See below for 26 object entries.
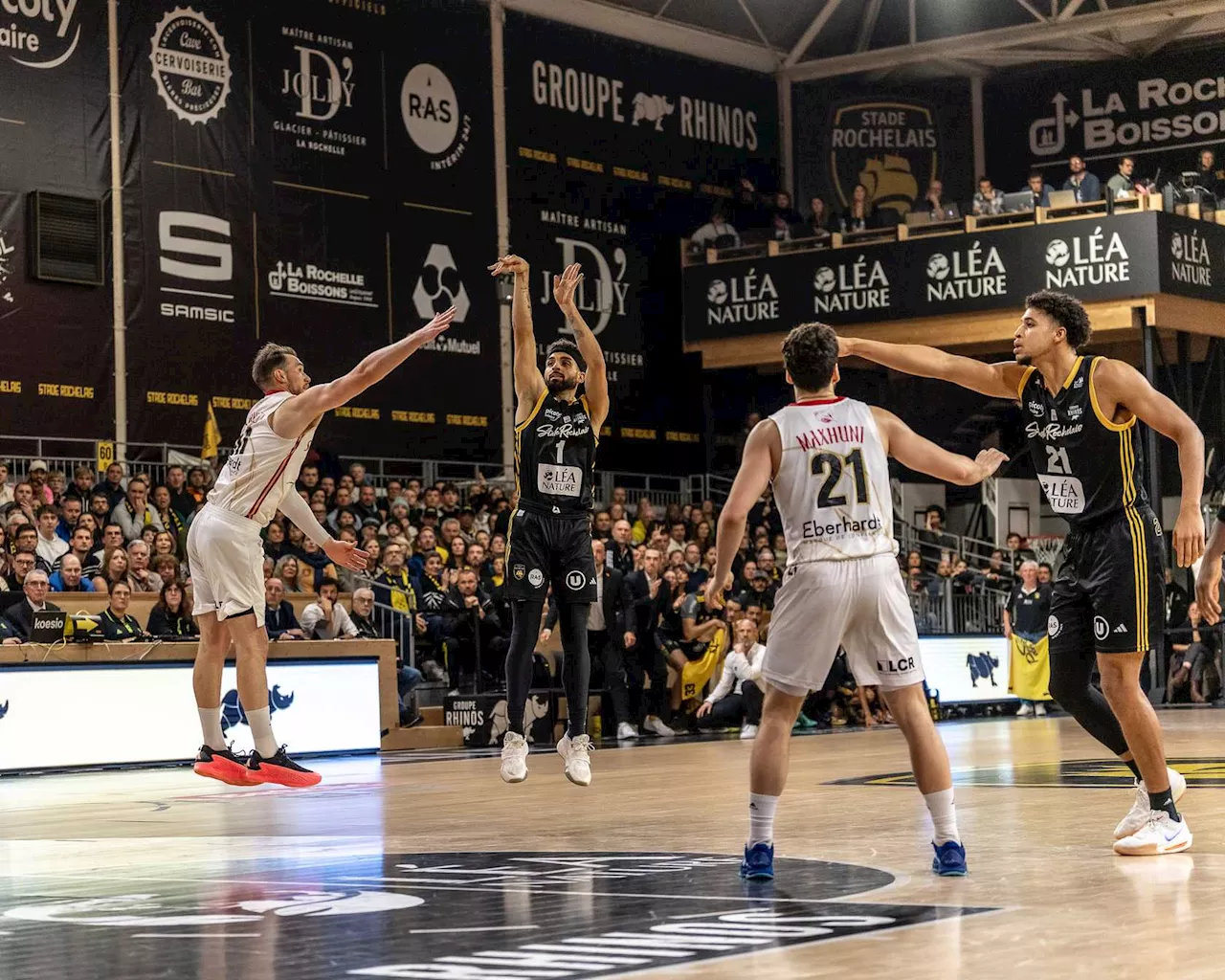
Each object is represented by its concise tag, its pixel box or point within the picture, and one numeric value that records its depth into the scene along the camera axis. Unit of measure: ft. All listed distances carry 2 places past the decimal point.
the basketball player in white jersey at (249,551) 30.94
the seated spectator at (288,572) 60.70
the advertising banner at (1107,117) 102.47
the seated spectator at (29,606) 49.70
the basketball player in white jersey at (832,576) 19.89
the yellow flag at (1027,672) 73.46
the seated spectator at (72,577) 54.85
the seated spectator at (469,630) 61.31
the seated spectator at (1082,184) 85.76
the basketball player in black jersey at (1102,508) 21.89
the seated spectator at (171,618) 53.11
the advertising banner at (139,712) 48.37
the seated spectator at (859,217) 92.58
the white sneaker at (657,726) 61.41
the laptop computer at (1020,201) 86.38
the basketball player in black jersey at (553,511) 31.01
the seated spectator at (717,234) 96.58
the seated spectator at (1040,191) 86.12
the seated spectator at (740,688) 61.31
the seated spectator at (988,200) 87.81
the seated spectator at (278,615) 55.06
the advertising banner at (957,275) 82.84
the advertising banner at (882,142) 108.27
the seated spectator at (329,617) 56.85
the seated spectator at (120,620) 51.11
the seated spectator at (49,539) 57.41
